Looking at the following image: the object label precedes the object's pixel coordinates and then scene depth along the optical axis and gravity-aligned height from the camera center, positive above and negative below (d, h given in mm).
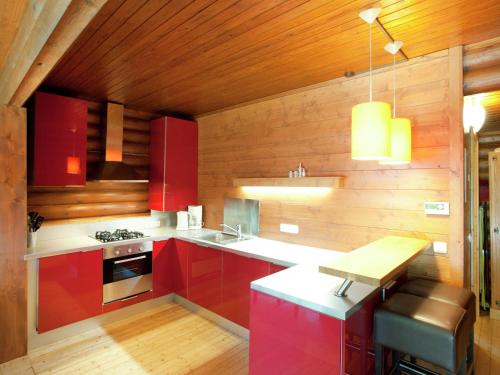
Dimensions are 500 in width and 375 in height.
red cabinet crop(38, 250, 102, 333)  2768 -947
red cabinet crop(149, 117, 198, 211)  3975 +357
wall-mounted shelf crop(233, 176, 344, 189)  2744 +99
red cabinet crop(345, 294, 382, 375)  1679 -869
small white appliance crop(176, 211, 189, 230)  4023 -392
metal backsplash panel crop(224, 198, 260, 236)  3535 -274
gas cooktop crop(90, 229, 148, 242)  3285 -512
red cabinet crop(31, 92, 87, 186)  3002 +512
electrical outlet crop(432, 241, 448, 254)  2244 -408
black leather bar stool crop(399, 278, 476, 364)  1885 -667
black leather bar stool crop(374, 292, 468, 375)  1542 -751
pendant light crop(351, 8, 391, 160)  1668 +354
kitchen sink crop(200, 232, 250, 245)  3348 -553
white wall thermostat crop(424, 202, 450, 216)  2228 -119
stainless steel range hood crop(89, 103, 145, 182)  3561 +462
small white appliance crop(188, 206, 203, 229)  4141 -361
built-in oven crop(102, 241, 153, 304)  3174 -886
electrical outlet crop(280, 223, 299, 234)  3150 -392
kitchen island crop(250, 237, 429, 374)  1542 -699
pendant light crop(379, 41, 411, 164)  2139 +378
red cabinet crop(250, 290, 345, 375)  1543 -821
